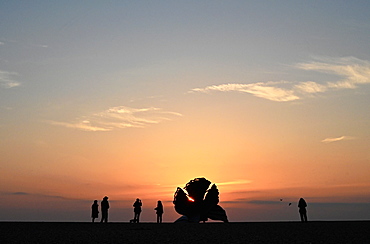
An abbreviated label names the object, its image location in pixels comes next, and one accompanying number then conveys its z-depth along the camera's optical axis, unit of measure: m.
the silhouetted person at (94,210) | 46.25
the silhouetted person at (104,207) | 46.30
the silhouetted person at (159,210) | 50.47
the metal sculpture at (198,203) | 55.94
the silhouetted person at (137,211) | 48.66
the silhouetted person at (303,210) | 47.84
